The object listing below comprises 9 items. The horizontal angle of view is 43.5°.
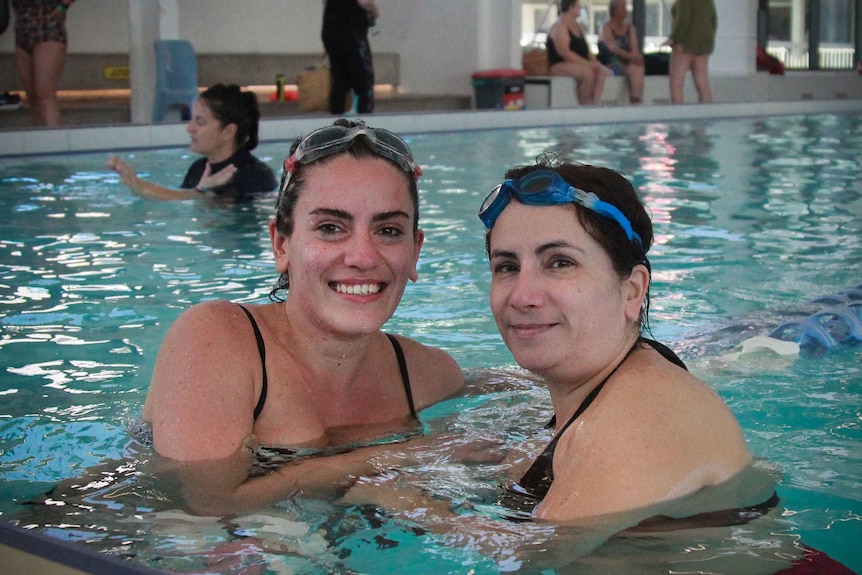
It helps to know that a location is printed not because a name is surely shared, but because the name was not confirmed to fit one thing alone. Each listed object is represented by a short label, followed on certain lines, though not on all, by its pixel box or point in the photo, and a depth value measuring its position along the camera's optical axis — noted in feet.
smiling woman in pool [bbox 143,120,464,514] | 9.28
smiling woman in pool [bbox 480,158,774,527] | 7.33
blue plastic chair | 47.09
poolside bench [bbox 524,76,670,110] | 62.18
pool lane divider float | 15.34
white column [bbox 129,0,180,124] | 47.62
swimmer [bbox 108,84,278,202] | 26.53
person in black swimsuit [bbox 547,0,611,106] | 60.80
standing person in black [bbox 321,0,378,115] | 45.19
